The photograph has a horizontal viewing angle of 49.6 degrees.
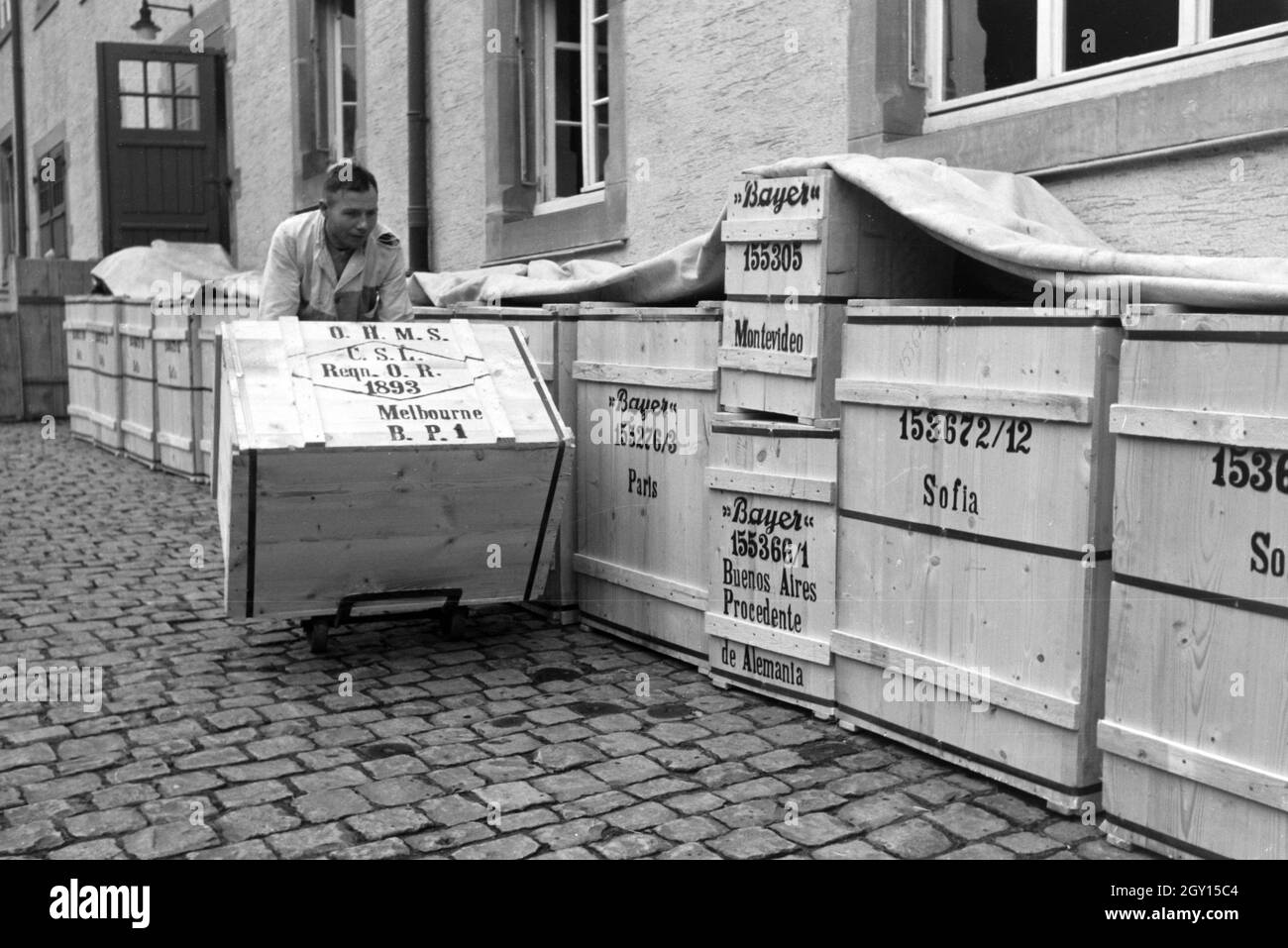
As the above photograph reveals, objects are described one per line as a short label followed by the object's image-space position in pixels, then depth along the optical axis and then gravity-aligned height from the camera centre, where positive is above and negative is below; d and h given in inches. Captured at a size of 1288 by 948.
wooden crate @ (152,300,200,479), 430.6 -11.0
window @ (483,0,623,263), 384.2 +68.8
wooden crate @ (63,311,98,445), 538.9 -9.2
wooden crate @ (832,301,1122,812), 157.2 -21.4
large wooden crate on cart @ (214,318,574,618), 206.8 -16.9
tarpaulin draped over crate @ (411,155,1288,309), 149.4 +15.1
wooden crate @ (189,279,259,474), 422.3 +11.4
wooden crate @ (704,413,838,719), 196.4 -29.2
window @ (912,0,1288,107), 207.3 +52.7
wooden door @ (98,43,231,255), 637.3 +89.4
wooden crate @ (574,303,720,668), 223.6 -19.1
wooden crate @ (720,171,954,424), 194.2 +12.1
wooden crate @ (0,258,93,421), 616.4 +6.8
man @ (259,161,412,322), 245.8 +17.0
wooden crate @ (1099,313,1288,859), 135.7 -23.5
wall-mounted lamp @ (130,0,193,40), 657.6 +155.1
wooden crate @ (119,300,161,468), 468.8 -10.4
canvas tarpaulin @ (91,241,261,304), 531.8 +33.4
